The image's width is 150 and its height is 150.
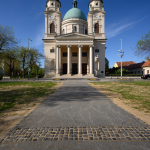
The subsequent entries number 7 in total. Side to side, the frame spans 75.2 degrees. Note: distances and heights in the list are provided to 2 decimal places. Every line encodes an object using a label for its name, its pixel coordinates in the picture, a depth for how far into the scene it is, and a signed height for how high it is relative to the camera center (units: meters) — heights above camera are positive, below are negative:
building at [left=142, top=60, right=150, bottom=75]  47.53 +2.99
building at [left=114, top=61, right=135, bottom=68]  74.25 +8.39
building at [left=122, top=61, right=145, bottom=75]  52.42 +3.24
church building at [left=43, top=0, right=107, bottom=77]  36.75 +12.39
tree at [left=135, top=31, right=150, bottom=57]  15.09 +4.79
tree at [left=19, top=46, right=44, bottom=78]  37.22 +6.46
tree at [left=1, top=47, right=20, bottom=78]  24.25 +5.20
